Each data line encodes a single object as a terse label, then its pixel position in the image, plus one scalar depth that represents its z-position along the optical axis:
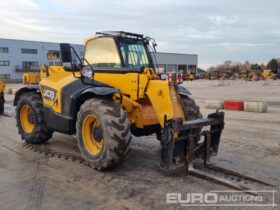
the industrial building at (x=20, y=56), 48.69
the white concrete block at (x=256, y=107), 9.48
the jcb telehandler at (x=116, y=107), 3.91
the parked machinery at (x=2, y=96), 9.58
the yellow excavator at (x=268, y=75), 40.97
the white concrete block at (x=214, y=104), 10.35
